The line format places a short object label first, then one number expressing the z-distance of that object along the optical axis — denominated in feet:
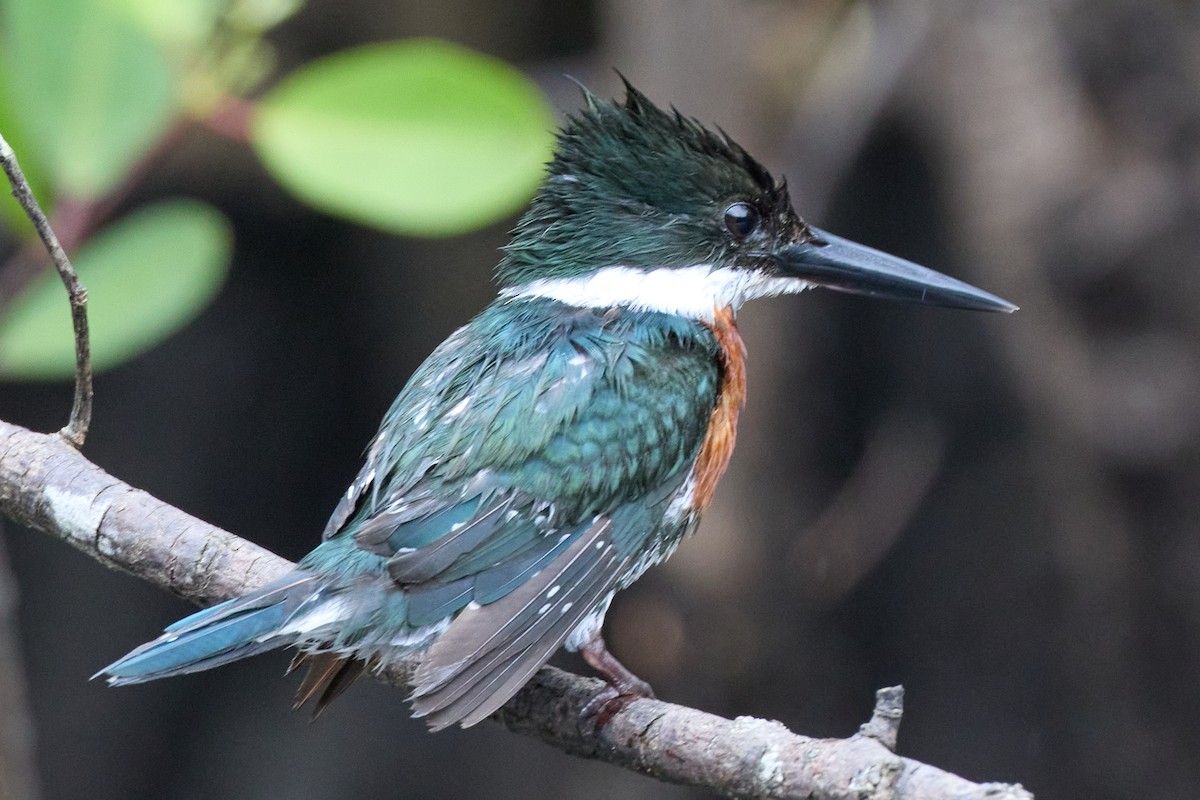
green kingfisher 12.50
